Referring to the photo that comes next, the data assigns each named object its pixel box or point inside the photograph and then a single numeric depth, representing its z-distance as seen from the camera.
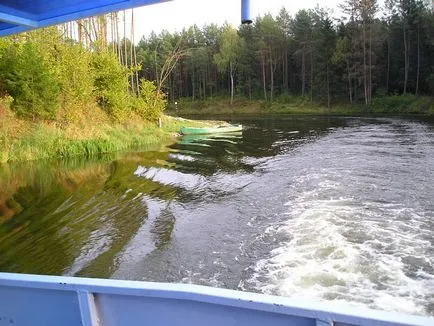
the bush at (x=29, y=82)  19.72
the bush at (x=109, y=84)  24.95
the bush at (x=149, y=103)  28.09
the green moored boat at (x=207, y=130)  28.91
